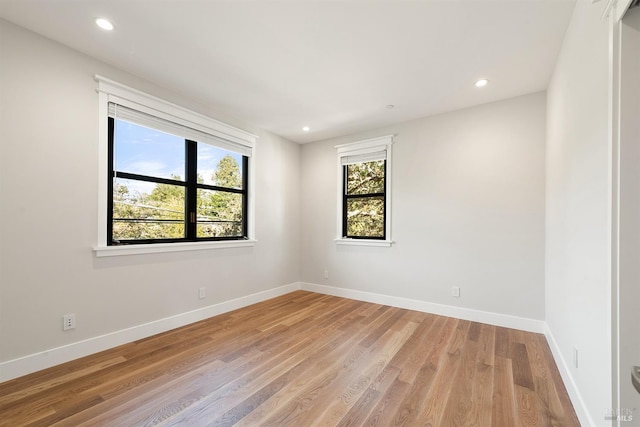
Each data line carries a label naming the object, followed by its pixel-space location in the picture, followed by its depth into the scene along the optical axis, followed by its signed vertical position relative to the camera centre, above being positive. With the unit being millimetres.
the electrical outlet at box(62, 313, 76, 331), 2270 -904
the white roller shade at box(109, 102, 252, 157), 2609 +951
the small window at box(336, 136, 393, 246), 4031 +373
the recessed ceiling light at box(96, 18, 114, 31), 1979 +1397
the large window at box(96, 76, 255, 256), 2602 +417
